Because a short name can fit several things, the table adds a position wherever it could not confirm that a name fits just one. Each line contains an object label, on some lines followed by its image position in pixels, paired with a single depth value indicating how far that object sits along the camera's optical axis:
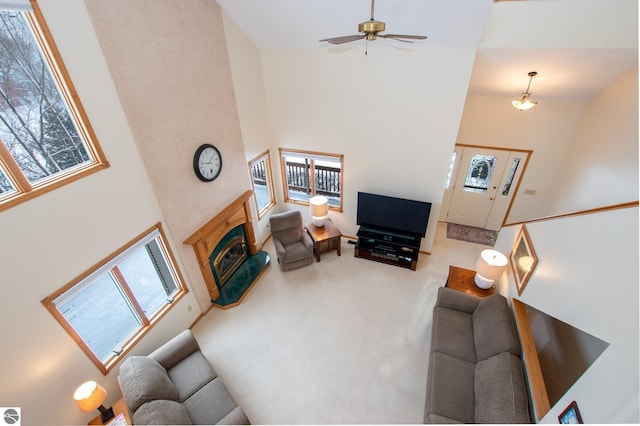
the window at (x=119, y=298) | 2.76
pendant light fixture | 4.29
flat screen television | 5.15
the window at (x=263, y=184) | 5.83
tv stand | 5.32
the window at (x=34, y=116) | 2.14
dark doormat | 6.20
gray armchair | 5.41
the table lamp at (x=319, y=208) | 5.64
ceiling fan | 2.40
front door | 5.77
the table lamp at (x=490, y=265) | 3.76
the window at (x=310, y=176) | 5.79
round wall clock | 3.88
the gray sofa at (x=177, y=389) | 2.67
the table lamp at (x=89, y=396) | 2.58
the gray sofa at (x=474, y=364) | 2.66
